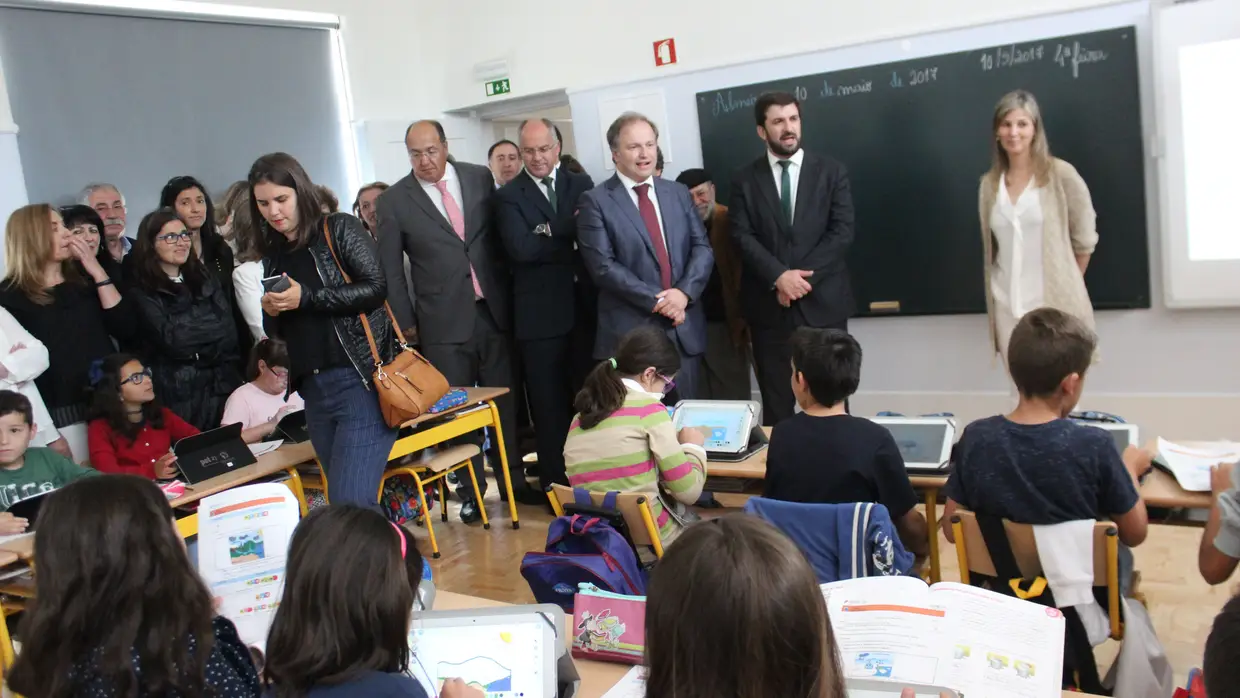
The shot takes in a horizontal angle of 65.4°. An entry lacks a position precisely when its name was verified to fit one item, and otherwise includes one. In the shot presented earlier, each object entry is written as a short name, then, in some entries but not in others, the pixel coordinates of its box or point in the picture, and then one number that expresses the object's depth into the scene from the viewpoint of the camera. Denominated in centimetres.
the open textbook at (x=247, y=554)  227
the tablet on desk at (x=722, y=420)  292
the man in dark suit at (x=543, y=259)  441
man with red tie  409
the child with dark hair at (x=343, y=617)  137
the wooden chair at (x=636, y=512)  248
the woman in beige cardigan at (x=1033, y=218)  386
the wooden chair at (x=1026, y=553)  201
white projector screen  388
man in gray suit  451
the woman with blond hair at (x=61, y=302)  402
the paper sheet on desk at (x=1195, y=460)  227
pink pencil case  178
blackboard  419
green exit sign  629
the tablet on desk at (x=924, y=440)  258
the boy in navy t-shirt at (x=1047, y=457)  204
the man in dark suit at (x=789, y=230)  414
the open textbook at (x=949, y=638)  142
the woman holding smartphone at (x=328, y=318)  280
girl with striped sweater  266
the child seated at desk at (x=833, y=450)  232
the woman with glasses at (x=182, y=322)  410
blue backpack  229
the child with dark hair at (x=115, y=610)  154
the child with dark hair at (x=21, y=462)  322
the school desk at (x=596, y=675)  170
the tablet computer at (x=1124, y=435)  243
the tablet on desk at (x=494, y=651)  158
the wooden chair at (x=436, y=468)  400
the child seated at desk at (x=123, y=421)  376
